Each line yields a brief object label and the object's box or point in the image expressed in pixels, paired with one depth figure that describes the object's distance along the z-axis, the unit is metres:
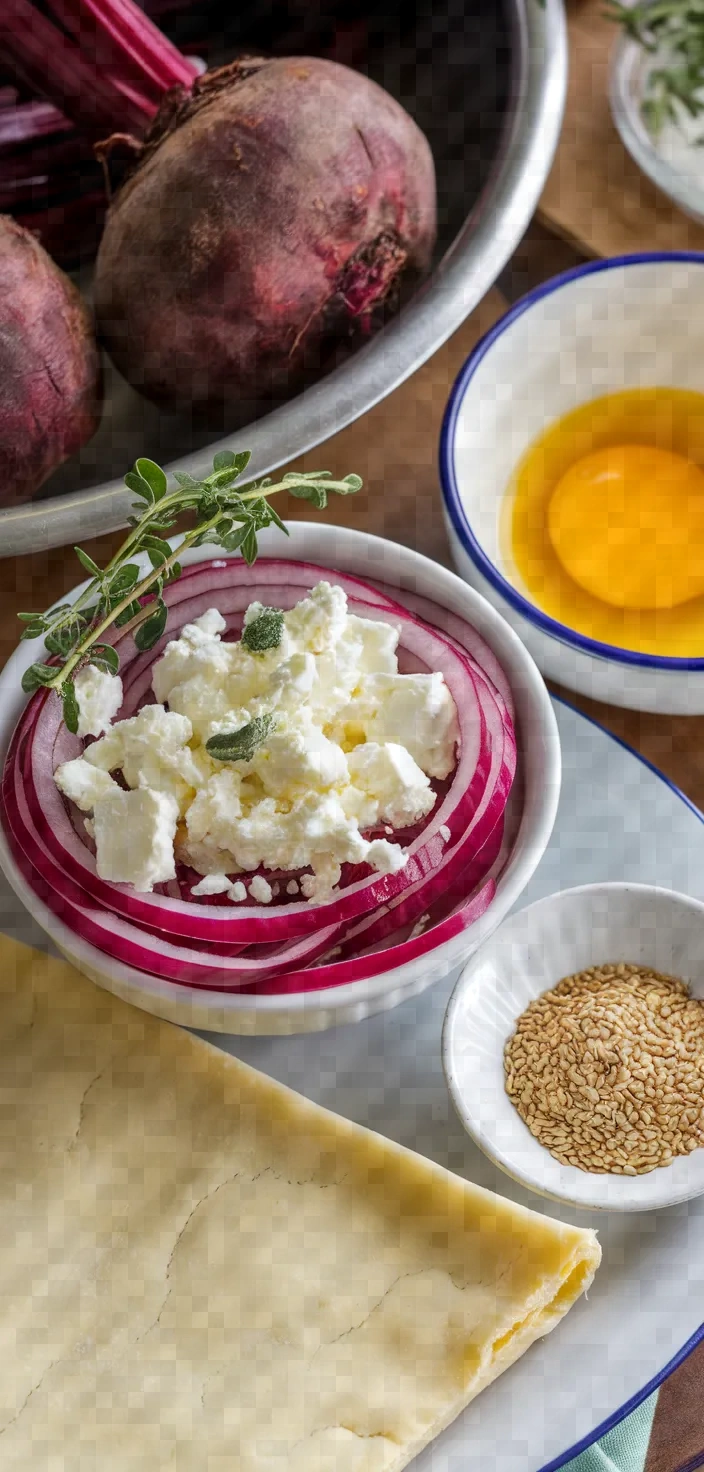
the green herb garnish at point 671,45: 0.71
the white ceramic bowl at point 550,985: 0.61
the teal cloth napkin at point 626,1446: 0.63
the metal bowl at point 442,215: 0.64
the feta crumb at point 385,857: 0.59
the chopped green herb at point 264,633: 0.60
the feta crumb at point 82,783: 0.60
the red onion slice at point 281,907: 0.60
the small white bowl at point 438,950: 0.60
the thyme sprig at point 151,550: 0.60
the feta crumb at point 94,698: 0.61
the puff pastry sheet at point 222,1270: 0.59
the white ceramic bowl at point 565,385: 0.64
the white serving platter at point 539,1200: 0.60
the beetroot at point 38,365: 0.64
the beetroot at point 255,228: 0.64
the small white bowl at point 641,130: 0.72
